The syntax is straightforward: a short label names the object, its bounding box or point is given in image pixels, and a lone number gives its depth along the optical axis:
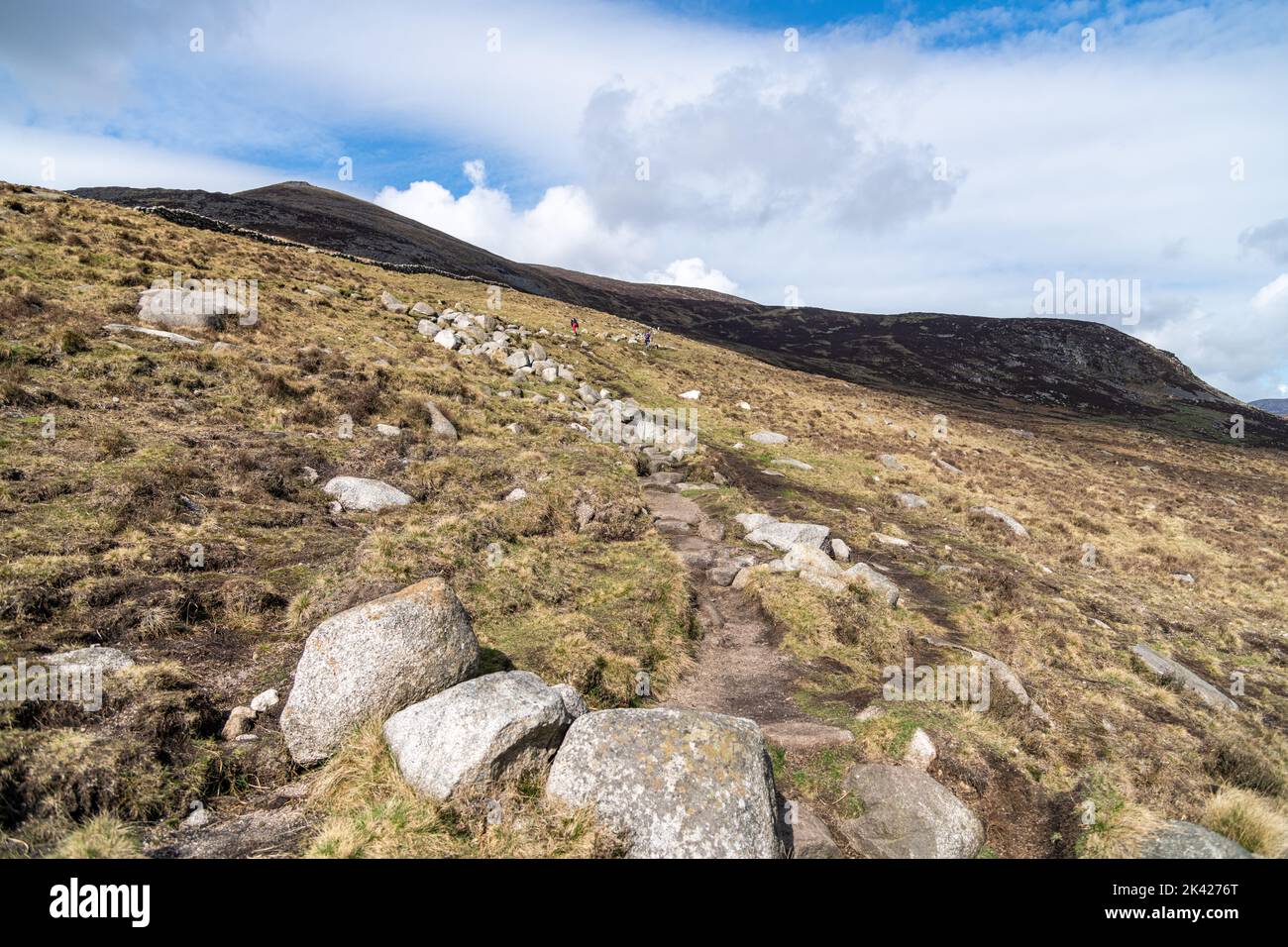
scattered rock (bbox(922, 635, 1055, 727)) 11.20
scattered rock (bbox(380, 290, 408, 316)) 38.47
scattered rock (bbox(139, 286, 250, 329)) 23.08
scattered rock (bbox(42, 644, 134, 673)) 7.50
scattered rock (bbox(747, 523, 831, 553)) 17.33
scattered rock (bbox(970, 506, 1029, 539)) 26.16
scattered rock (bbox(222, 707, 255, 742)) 7.34
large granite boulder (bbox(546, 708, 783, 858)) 5.76
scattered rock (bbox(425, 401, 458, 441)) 21.47
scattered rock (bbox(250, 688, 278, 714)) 7.87
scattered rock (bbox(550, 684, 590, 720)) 7.19
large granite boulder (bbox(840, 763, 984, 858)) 7.23
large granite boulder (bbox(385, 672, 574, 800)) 6.03
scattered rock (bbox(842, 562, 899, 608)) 15.11
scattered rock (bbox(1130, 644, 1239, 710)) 13.96
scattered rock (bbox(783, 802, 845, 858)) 6.66
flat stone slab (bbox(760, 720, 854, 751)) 9.02
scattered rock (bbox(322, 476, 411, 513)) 15.07
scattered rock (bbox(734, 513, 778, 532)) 18.84
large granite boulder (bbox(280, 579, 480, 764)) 6.95
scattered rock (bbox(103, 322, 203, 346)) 20.48
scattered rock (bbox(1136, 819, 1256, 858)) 6.45
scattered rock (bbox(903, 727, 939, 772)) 8.56
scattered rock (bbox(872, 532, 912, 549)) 21.09
